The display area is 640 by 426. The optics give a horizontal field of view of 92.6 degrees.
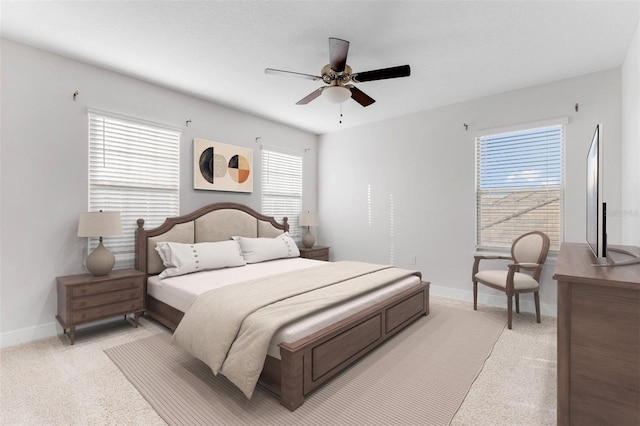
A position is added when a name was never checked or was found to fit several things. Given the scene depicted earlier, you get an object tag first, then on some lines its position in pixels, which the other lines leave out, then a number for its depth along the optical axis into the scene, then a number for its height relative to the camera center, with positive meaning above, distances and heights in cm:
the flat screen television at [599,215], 159 +0
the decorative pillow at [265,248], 414 -51
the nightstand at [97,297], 280 -83
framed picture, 415 +66
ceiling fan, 236 +118
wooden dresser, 125 -56
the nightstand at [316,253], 514 -68
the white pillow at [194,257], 337 -52
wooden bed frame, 190 -97
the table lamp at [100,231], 296 -19
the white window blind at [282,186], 511 +46
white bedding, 203 -75
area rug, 184 -122
